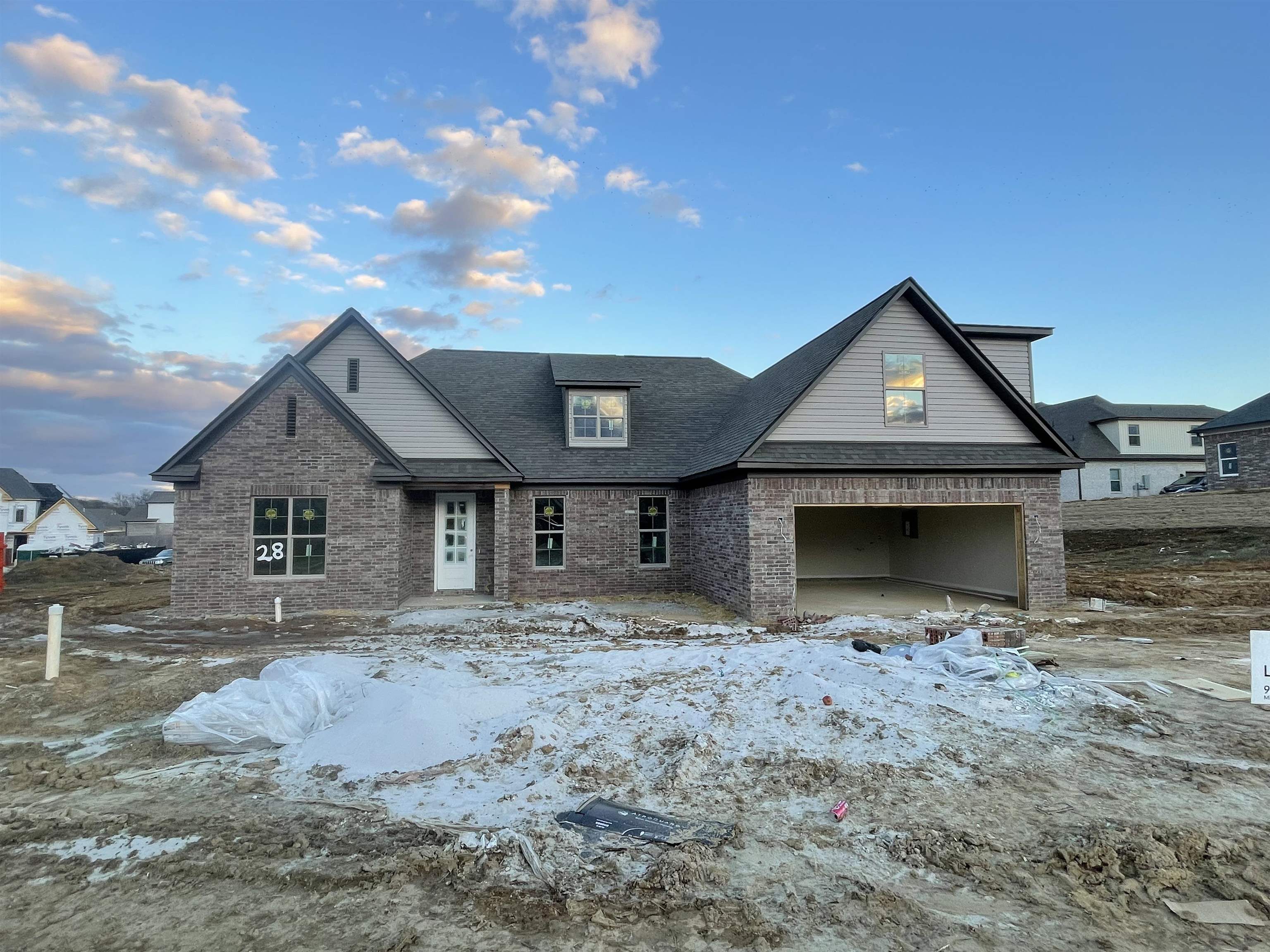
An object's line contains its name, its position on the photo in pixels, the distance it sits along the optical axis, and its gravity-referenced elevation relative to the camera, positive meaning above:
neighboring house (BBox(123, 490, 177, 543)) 68.62 -0.06
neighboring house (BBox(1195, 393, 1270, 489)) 29.55 +2.70
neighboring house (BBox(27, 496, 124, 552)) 60.22 -1.08
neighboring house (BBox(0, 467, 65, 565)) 60.62 +1.43
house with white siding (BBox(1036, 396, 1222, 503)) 37.16 +3.21
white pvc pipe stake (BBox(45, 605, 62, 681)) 8.60 -1.68
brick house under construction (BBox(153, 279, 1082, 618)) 14.32 +0.74
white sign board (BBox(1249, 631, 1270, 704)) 6.78 -1.68
